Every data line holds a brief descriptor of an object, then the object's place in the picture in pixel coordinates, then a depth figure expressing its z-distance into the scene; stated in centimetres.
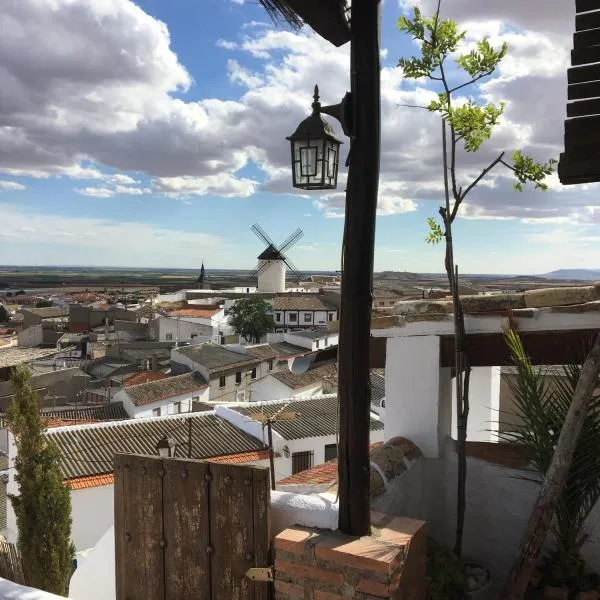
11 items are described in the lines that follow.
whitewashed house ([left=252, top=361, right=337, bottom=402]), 2289
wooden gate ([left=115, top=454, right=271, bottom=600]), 225
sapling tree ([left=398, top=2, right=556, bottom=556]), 296
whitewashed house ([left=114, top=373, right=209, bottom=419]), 2091
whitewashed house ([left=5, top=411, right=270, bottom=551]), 1159
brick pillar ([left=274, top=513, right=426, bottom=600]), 199
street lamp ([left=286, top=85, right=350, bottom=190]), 273
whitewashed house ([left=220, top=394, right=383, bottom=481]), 1484
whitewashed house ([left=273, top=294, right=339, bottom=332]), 4728
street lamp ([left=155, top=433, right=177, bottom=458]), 508
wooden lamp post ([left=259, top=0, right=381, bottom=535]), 219
